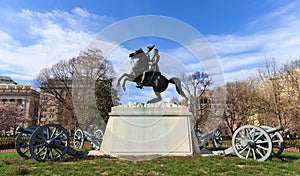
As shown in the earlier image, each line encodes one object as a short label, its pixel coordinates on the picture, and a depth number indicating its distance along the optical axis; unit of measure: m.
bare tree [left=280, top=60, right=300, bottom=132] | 21.61
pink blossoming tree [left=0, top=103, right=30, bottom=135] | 39.50
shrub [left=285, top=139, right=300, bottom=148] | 16.03
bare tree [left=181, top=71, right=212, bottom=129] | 23.53
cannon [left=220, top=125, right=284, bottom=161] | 7.97
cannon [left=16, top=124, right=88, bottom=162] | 7.72
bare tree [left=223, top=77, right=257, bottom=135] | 27.11
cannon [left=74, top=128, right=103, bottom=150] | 12.03
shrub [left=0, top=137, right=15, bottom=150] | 15.50
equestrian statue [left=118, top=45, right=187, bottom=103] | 10.22
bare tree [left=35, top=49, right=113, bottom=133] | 20.61
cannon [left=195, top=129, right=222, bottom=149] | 13.10
